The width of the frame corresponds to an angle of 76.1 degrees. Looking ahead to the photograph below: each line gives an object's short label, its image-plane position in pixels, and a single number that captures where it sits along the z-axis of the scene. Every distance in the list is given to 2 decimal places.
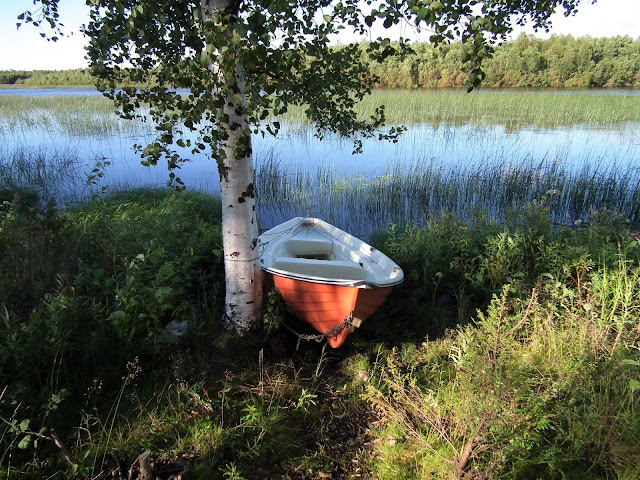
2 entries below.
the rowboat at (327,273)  3.43
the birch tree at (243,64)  1.84
